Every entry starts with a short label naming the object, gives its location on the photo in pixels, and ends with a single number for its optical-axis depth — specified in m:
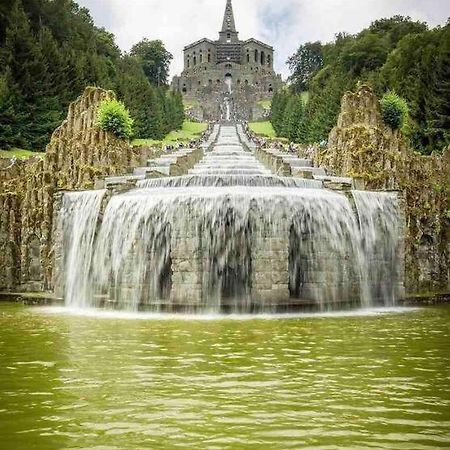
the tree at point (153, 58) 146.86
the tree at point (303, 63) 144.88
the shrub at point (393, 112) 36.84
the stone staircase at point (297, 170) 25.96
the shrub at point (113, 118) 36.94
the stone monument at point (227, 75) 141.50
